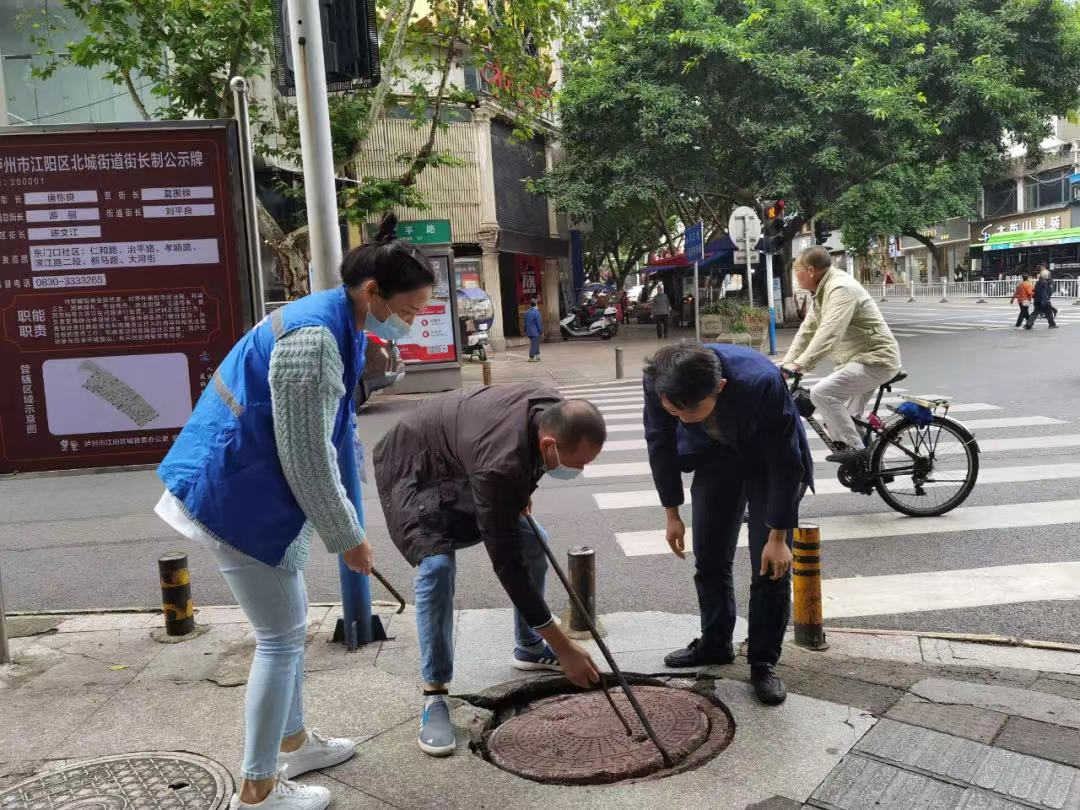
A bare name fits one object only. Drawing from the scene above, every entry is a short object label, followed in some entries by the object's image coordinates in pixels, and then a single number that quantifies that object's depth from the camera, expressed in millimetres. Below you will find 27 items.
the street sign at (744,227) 17656
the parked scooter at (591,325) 29297
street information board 4391
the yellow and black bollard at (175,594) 4625
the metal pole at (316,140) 4344
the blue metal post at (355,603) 4285
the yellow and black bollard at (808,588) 4070
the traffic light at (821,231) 18016
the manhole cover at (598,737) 3182
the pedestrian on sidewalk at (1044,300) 21078
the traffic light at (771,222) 17188
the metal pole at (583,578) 4477
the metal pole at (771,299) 18000
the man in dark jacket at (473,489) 2824
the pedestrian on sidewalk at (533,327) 22297
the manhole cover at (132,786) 3047
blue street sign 19047
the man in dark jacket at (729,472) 3176
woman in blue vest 2543
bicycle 6297
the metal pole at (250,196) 4434
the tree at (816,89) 21344
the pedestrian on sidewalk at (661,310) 27391
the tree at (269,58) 13508
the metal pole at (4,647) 4301
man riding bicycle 6199
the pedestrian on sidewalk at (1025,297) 21844
